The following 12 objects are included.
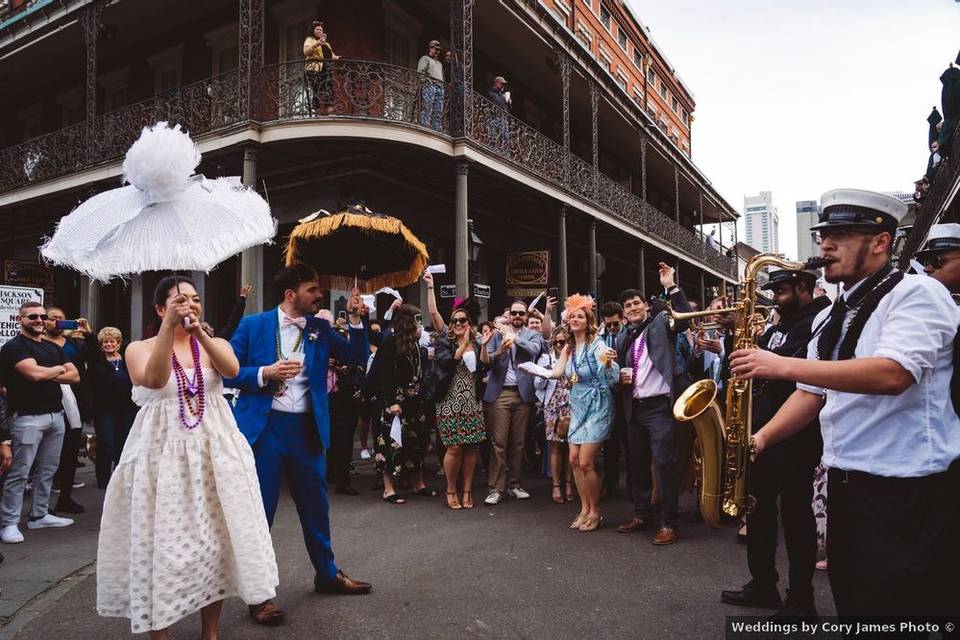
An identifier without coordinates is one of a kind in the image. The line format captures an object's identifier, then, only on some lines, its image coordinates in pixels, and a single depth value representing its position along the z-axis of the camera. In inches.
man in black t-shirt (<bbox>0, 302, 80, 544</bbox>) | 225.9
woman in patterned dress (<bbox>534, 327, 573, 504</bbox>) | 271.9
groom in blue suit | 151.3
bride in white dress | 114.8
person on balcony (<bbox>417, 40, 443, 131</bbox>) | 455.8
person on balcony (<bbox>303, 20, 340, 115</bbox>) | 429.7
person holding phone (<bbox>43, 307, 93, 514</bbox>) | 261.6
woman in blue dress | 227.0
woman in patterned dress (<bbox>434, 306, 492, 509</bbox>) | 260.1
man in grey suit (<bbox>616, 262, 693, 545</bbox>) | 211.5
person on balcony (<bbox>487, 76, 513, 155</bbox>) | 508.1
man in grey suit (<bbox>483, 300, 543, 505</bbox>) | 273.3
